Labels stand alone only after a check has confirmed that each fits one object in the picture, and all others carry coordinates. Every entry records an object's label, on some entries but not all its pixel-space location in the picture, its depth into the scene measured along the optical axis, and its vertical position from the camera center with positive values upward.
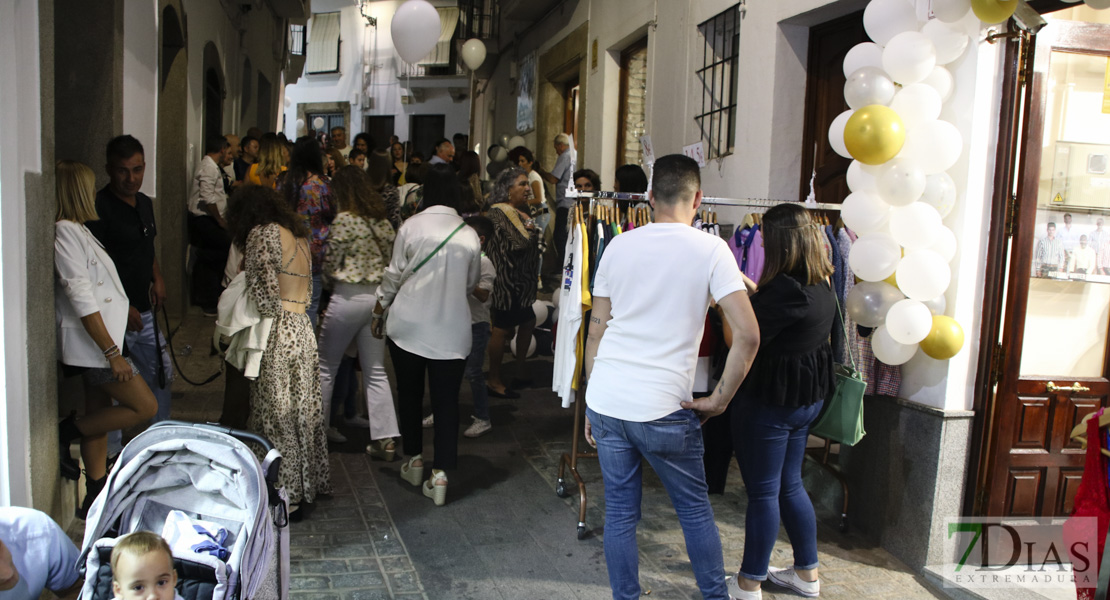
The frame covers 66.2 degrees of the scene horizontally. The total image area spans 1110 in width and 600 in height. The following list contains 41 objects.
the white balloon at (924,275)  3.84 -0.16
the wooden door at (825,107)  6.02 +0.93
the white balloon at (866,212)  4.00 +0.12
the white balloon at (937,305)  4.01 -0.30
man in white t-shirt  3.00 -0.49
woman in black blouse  3.49 -0.59
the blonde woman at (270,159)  6.62 +0.41
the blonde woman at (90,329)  3.86 -0.58
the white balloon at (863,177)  4.03 +0.29
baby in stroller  2.54 -1.08
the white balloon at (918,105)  3.89 +0.62
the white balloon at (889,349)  4.03 -0.52
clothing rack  4.34 -1.27
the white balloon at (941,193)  3.93 +0.22
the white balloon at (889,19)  4.05 +1.05
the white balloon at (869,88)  3.99 +0.70
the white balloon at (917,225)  3.84 +0.06
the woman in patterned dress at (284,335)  4.34 -0.64
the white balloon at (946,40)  3.89 +0.92
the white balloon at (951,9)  3.79 +1.03
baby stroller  2.71 -1.03
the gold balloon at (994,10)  3.64 +1.00
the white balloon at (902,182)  3.83 +0.26
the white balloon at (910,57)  3.85 +0.83
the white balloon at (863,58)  4.16 +0.89
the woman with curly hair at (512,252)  6.33 -0.22
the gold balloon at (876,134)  3.81 +0.46
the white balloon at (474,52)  15.76 +3.11
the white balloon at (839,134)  4.16 +0.51
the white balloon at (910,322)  3.87 -0.37
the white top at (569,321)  4.35 -0.50
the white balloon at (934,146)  3.84 +0.43
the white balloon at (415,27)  10.87 +2.44
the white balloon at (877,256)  3.96 -0.09
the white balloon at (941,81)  3.98 +0.74
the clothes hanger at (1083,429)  2.95 -0.69
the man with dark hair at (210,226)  8.66 -0.18
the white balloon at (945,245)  3.95 -0.02
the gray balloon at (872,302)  4.03 -0.30
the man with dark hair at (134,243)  4.36 -0.19
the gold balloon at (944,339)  3.90 -0.45
